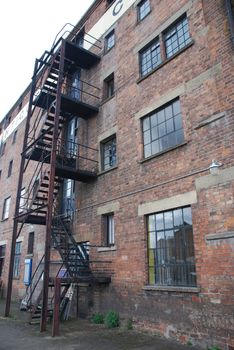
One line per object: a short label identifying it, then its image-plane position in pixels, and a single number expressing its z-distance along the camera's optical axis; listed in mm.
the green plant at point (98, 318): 10016
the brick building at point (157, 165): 7449
